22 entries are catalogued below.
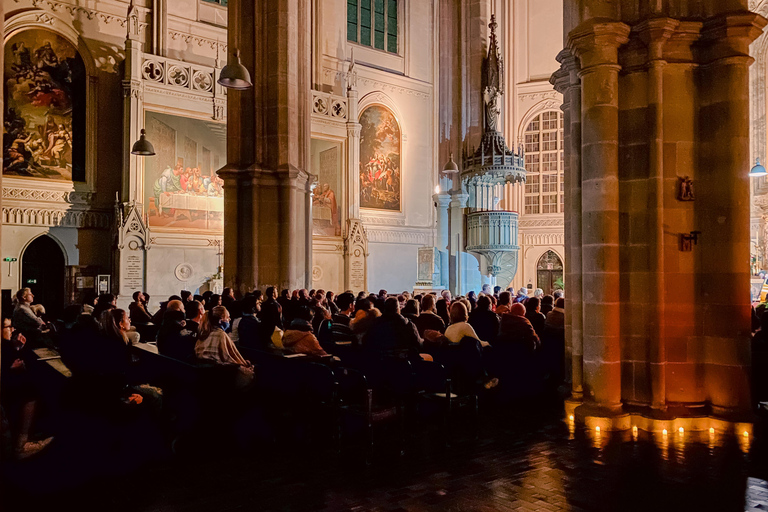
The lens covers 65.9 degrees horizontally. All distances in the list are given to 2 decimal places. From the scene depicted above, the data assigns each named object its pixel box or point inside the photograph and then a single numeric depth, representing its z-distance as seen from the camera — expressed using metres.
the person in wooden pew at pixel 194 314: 6.91
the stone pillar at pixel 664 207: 6.04
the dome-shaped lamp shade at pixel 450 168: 17.95
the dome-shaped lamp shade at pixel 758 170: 14.26
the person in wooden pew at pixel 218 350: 5.57
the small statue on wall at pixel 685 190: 6.11
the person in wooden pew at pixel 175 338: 6.38
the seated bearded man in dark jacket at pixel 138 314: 9.38
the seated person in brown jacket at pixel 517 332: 7.30
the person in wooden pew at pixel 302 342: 6.13
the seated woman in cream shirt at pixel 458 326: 6.68
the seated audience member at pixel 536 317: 8.33
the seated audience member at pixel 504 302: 9.45
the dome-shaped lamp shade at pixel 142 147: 12.62
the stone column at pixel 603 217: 6.21
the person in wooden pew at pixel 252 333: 6.55
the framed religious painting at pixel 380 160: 21.80
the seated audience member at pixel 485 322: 8.18
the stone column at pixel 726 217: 6.00
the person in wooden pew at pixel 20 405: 3.92
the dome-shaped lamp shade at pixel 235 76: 9.27
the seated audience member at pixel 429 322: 7.89
